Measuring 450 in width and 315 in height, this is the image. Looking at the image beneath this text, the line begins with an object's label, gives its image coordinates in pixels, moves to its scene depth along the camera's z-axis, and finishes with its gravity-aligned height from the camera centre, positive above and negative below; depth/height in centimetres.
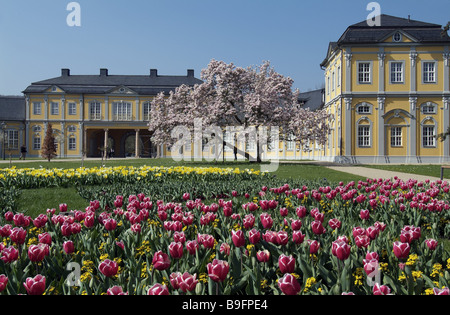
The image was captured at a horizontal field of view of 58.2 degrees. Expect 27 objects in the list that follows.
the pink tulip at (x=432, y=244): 285 -61
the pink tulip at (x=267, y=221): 344 -55
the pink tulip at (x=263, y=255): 256 -63
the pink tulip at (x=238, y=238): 266 -54
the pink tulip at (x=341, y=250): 243 -56
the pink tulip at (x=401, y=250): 254 -59
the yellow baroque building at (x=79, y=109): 5109 +605
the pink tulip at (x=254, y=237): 280 -56
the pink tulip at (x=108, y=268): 226 -62
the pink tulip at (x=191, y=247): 269 -60
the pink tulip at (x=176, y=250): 245 -57
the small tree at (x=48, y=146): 3576 +92
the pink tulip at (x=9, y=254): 258 -63
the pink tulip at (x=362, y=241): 282 -59
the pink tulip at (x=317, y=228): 318 -56
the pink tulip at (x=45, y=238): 293 -60
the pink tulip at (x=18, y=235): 297 -58
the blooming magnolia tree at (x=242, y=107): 2548 +322
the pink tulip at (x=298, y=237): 292 -58
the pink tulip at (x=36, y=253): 259 -62
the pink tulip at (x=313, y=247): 272 -61
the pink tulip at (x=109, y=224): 346 -58
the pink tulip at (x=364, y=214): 429 -61
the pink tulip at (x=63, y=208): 470 -60
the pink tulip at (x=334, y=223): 347 -57
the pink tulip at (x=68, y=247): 286 -64
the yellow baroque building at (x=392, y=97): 3109 +469
